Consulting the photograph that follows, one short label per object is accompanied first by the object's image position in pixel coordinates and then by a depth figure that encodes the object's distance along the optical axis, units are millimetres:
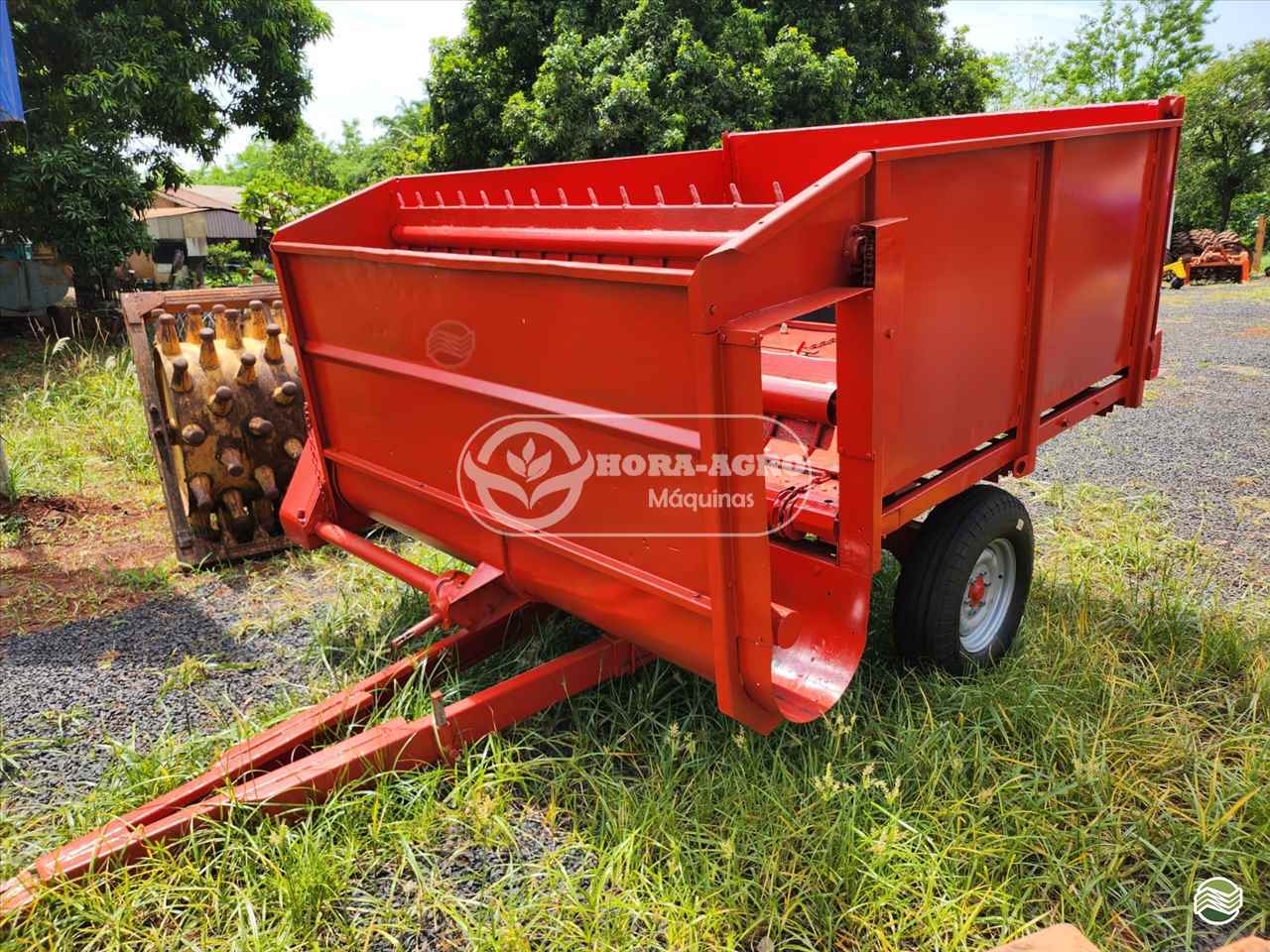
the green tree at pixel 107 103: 11125
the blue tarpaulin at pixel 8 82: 5324
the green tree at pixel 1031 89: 42375
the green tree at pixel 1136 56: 33312
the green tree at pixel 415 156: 15008
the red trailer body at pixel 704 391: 2172
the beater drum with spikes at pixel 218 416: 4367
